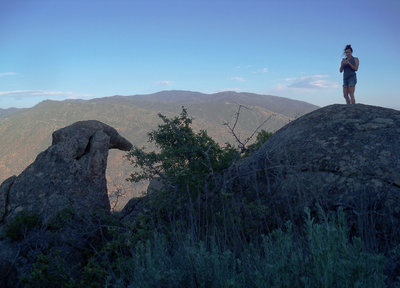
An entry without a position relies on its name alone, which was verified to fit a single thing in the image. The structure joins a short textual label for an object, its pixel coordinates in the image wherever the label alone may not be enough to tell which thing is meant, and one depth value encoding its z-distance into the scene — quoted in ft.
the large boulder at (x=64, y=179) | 24.47
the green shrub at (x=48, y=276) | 14.29
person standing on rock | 34.78
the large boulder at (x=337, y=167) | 14.84
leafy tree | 20.43
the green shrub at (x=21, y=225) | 20.79
